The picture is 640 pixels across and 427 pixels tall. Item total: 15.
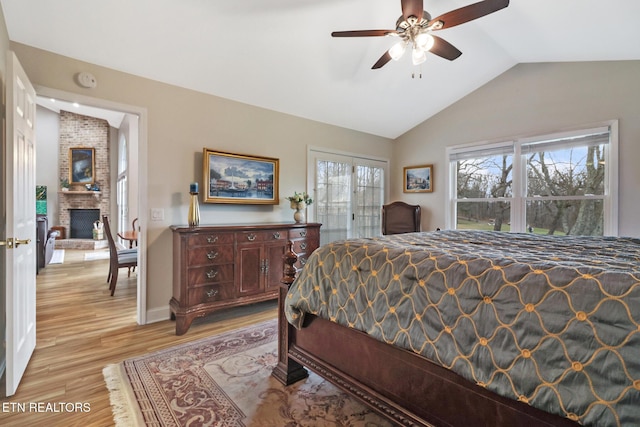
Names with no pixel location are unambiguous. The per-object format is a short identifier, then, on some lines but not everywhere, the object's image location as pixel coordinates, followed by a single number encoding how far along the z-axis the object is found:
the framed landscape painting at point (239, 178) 3.36
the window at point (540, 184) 3.48
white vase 3.87
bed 0.90
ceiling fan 2.03
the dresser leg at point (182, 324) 2.77
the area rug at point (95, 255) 6.51
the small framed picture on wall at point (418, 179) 4.94
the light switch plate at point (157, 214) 3.04
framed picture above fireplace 8.46
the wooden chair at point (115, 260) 3.88
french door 4.52
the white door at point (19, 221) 1.78
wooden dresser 2.83
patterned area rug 1.65
